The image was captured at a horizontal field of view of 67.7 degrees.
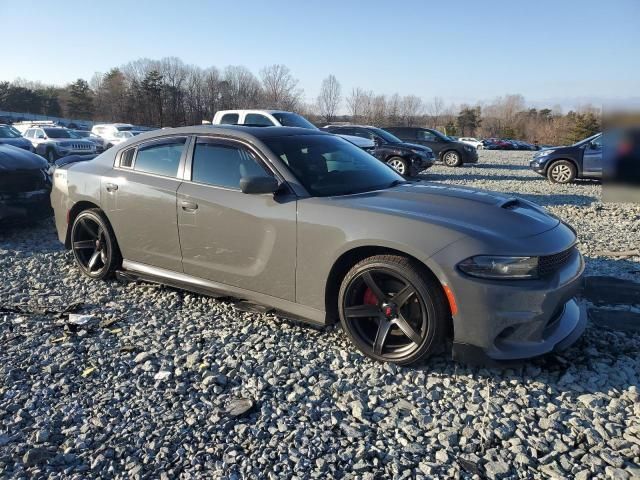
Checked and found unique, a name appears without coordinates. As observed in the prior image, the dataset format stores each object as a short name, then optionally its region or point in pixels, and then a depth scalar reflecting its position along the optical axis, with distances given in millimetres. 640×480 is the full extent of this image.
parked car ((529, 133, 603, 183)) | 12992
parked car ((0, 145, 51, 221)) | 6539
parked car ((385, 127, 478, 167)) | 19312
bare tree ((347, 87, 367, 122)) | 77250
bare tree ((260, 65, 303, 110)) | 66981
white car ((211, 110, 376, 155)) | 12844
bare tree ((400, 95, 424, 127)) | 76262
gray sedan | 2879
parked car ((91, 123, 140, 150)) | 26991
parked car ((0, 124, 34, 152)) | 17562
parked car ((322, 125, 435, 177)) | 14633
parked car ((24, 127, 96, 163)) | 20188
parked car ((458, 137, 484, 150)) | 45312
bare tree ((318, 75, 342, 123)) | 76375
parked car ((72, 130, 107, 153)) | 23656
